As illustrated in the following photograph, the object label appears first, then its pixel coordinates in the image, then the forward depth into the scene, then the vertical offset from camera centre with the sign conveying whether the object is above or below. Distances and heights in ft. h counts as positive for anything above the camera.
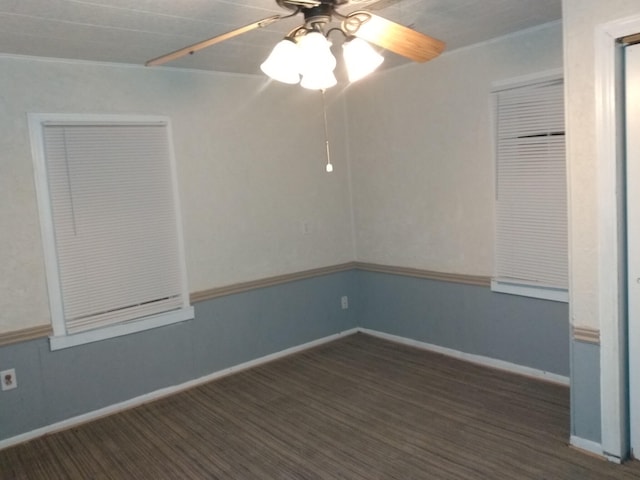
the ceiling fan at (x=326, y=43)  6.11 +1.94
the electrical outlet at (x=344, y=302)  16.11 -3.32
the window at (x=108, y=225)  10.99 -0.29
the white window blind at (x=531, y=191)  11.05 -0.20
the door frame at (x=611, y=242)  7.89 -1.02
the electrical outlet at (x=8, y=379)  10.48 -3.26
